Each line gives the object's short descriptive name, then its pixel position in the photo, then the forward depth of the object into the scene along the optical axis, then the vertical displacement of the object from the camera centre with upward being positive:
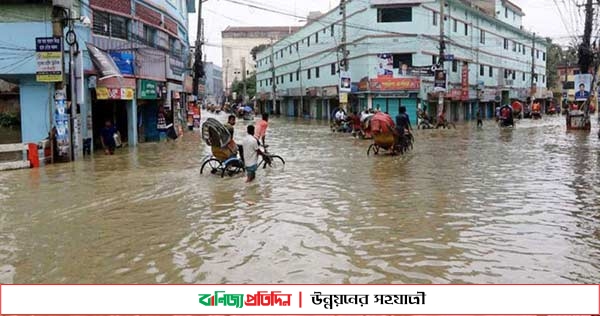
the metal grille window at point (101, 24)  21.77 +3.45
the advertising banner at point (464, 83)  48.50 +2.31
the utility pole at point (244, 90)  91.81 +3.72
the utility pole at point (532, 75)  64.75 +3.92
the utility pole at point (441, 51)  37.31 +3.85
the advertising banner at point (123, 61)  21.86 +2.04
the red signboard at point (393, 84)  42.47 +2.03
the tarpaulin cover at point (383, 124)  18.02 -0.36
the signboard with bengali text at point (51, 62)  16.66 +1.53
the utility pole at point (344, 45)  39.28 +4.49
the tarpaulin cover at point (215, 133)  13.48 -0.44
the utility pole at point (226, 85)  113.57 +5.85
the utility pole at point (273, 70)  74.80 +5.59
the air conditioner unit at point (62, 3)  16.70 +3.20
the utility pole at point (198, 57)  36.25 +3.65
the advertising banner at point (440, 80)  38.31 +2.04
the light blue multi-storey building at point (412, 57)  42.53 +4.70
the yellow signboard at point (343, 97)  39.75 +1.05
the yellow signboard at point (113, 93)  21.02 +0.80
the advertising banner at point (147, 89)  23.87 +1.07
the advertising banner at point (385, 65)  42.62 +3.41
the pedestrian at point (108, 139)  20.42 -0.81
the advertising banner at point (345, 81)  38.59 +2.07
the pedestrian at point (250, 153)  12.35 -0.83
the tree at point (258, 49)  85.00 +9.53
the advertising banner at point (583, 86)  29.48 +1.20
